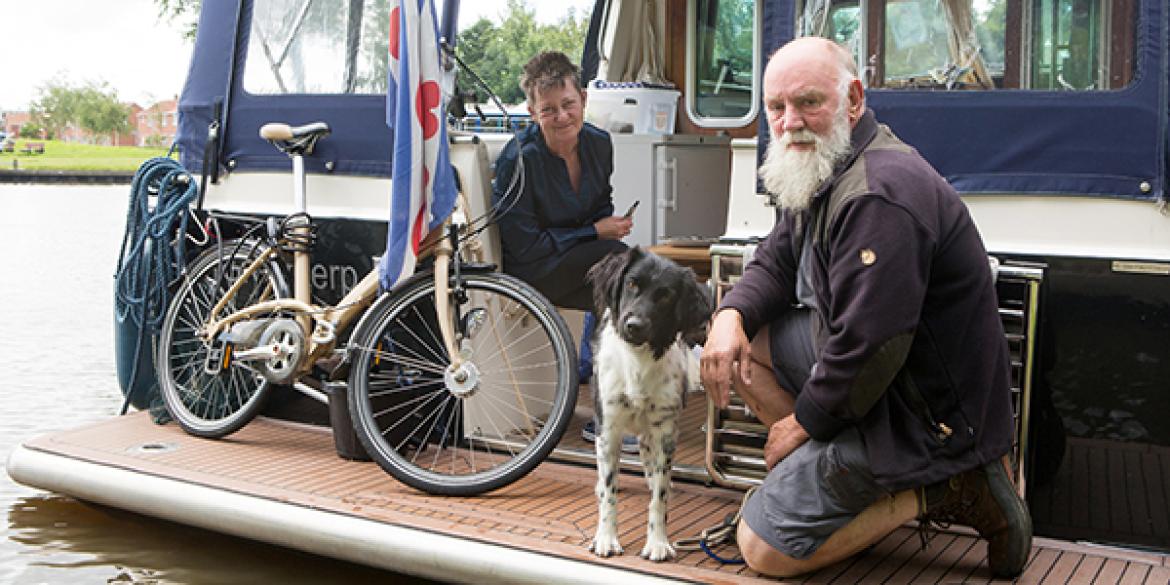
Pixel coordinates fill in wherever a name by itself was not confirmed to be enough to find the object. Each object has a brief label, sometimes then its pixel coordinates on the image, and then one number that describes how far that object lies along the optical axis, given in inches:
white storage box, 249.3
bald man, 120.8
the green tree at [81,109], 2755.9
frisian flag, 165.8
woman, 185.2
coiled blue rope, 203.2
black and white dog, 136.8
